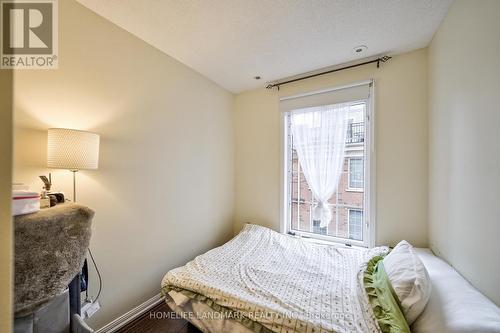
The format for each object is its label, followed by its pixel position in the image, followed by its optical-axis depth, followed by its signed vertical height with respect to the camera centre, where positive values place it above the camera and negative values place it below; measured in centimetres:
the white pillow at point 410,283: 109 -69
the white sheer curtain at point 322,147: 240 +25
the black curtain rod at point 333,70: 212 +116
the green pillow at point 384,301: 104 -82
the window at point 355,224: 235 -69
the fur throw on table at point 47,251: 76 -36
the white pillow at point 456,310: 87 -71
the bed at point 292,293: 111 -89
